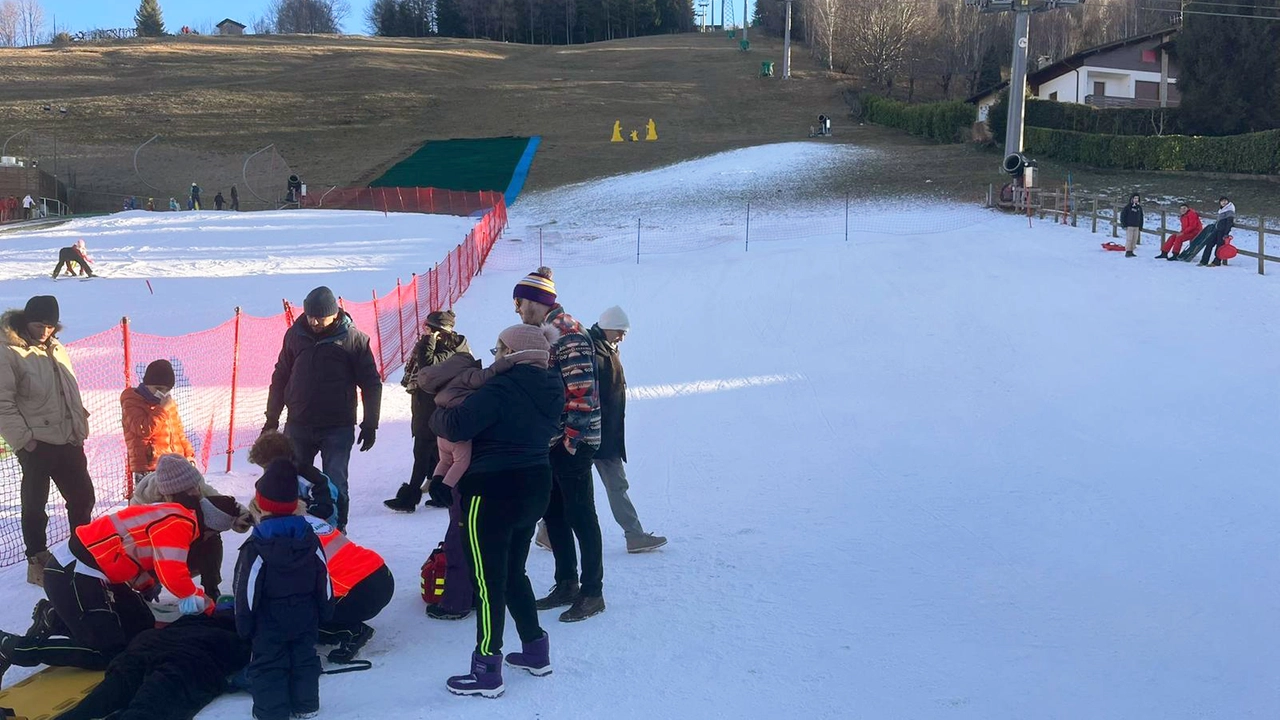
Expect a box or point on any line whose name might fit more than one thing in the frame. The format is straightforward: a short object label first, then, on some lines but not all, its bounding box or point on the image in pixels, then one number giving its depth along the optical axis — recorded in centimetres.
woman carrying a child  477
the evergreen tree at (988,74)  6825
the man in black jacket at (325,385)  682
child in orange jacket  707
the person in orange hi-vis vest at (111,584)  517
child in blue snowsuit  470
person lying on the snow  460
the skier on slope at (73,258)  2241
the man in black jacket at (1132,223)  2033
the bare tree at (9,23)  14712
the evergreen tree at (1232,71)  3800
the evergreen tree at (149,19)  11962
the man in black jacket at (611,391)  650
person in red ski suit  1970
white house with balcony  4959
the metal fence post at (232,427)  960
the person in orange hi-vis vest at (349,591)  536
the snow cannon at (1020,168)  2927
